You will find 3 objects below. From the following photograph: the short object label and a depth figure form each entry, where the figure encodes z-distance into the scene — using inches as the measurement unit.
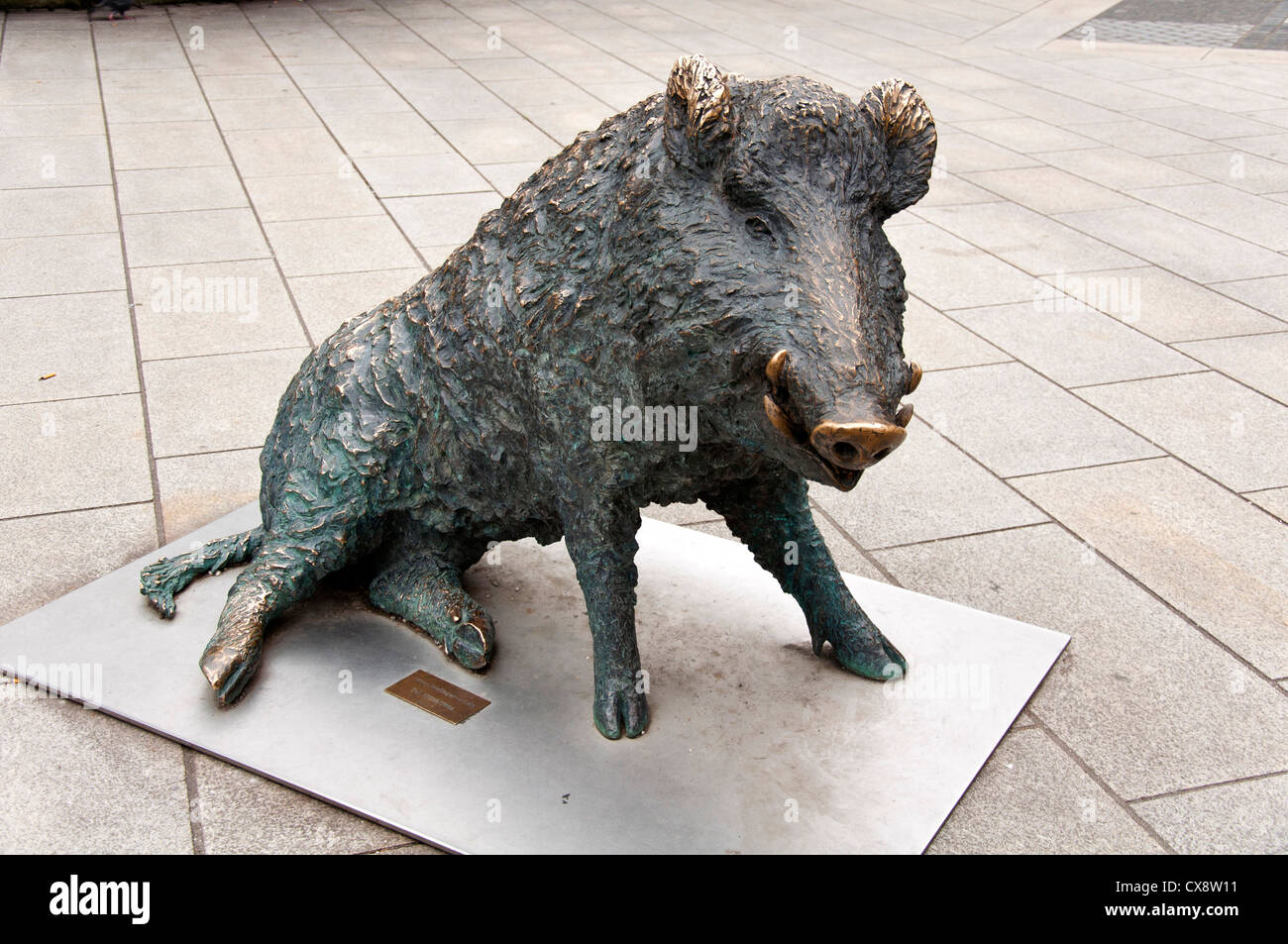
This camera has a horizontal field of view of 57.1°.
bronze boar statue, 102.8
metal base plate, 129.0
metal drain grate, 603.2
